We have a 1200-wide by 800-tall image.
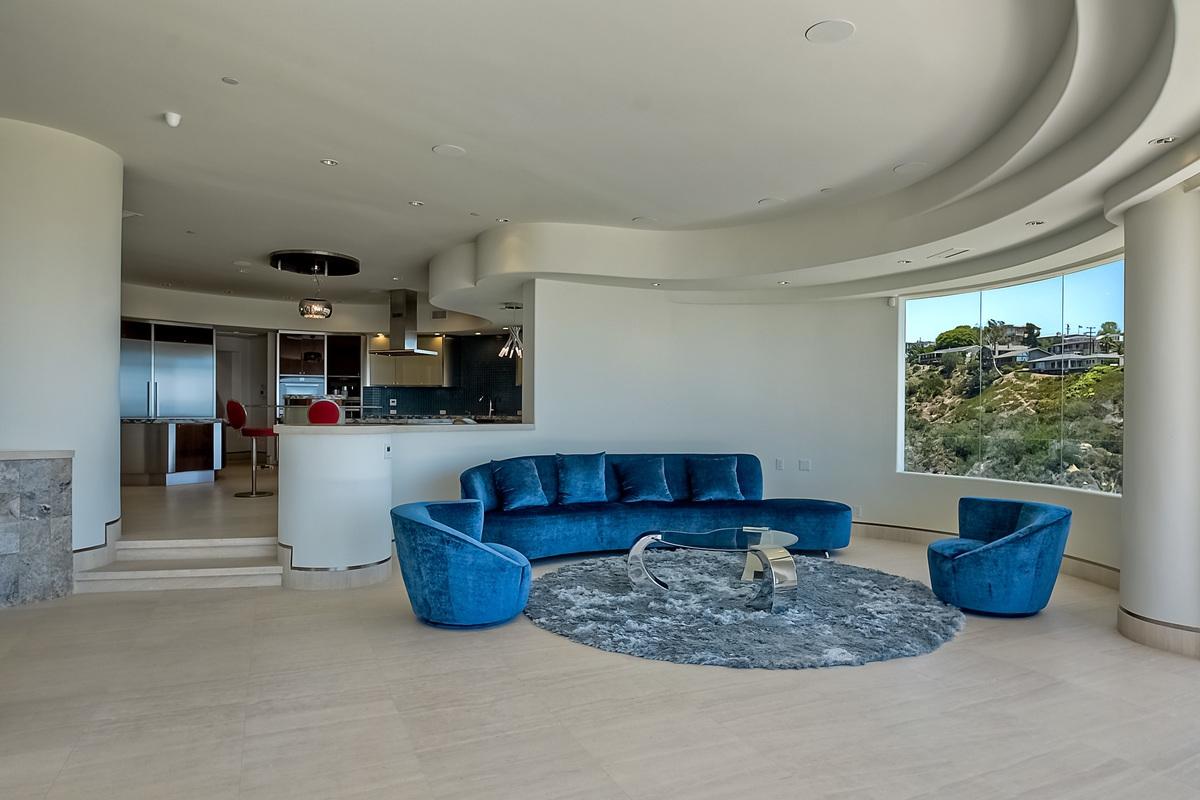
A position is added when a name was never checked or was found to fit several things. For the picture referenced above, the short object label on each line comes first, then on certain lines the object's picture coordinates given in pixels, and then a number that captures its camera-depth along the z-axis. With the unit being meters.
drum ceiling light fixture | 8.37
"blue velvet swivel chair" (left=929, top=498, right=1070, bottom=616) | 4.59
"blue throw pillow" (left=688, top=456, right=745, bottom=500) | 7.12
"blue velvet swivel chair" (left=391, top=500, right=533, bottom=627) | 4.25
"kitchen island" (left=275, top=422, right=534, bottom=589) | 5.38
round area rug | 3.99
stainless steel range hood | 10.70
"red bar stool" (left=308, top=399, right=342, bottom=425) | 6.04
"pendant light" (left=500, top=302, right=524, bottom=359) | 9.83
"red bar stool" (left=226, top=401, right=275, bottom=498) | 8.30
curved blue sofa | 6.24
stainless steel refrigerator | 10.01
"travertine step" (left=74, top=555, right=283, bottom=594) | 5.12
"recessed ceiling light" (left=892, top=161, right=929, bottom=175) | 5.14
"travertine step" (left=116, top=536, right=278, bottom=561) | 5.56
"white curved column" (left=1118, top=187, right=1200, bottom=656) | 4.06
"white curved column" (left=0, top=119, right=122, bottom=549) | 4.82
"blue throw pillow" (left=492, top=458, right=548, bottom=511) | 6.48
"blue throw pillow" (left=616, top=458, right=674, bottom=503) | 7.02
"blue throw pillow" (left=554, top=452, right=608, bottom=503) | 6.82
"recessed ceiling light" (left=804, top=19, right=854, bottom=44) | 3.29
